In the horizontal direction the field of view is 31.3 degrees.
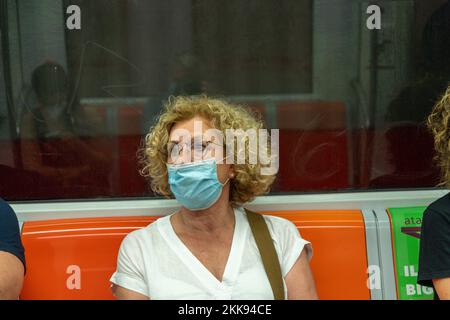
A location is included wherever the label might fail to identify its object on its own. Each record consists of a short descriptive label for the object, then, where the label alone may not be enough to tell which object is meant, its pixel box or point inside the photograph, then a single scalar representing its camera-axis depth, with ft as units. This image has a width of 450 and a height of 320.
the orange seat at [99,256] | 10.91
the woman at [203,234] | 9.57
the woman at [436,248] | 8.78
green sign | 11.02
